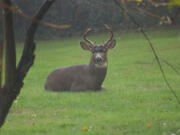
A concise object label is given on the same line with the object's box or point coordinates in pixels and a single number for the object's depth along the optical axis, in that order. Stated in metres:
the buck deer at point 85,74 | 22.31
